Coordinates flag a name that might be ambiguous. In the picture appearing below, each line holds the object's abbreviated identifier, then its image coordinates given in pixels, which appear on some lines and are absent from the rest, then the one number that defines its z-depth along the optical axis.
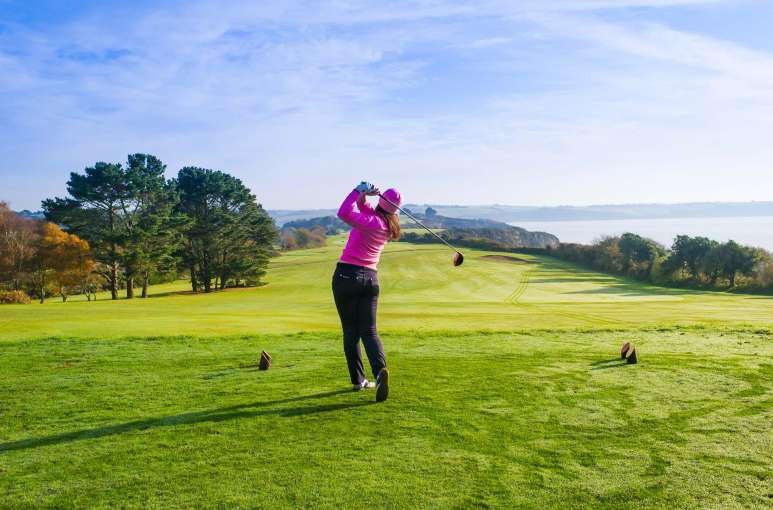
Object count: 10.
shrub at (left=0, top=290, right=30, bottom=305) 48.31
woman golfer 7.05
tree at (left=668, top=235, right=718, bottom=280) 66.69
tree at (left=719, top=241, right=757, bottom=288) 62.47
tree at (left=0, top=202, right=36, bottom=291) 52.97
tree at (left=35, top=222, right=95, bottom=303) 53.12
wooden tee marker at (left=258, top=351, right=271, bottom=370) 8.59
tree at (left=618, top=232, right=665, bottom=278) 76.81
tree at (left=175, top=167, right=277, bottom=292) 67.62
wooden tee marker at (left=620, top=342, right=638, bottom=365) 8.62
